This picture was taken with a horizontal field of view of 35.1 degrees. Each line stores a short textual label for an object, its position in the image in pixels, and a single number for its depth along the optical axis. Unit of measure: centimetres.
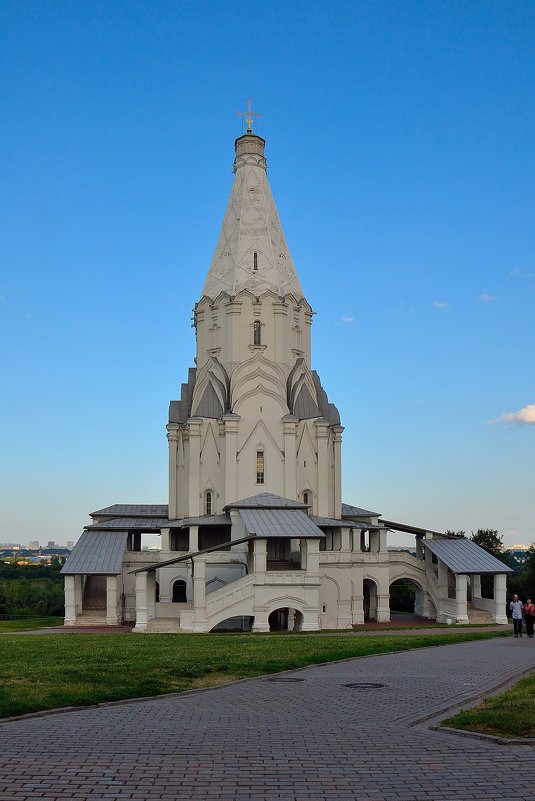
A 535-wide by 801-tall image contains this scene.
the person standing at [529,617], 2589
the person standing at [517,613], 2567
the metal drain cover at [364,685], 1392
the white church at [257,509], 3862
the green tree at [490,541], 6397
